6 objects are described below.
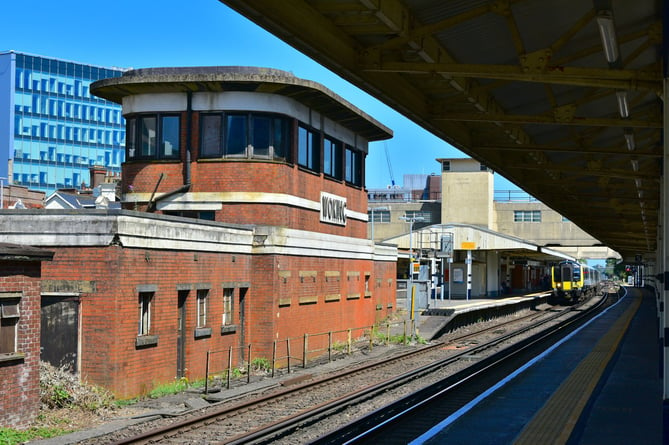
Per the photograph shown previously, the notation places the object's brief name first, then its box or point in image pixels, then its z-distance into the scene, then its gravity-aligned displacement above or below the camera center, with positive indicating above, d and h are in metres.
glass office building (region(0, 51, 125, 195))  124.25 +21.61
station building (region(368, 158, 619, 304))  58.47 +3.88
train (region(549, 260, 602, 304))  60.50 -0.86
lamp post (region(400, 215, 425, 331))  30.52 -0.85
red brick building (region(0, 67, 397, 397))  16.19 +0.74
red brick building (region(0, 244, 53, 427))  13.00 -1.13
